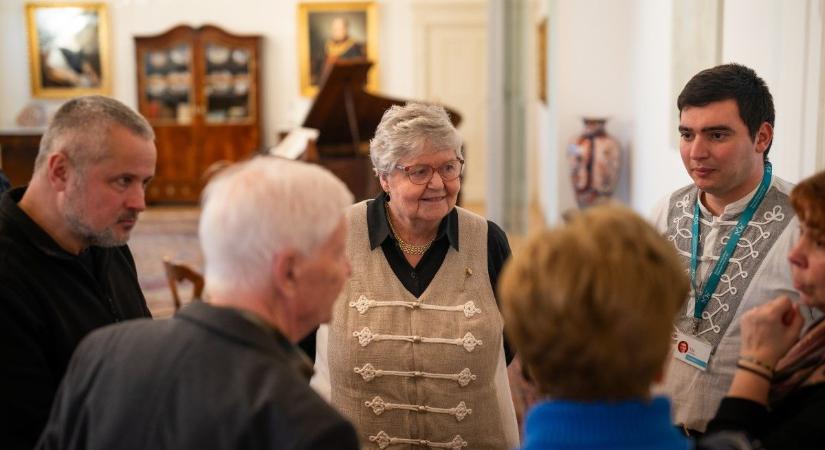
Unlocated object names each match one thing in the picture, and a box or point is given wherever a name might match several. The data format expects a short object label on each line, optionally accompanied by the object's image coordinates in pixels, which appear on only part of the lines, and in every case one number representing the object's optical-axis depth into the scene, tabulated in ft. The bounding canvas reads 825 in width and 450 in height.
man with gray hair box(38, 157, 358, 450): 4.54
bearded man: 6.79
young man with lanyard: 7.46
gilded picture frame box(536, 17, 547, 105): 34.65
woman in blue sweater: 4.31
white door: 45.65
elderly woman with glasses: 8.13
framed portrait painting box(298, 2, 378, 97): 45.68
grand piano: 28.63
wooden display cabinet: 45.78
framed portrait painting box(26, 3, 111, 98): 46.57
